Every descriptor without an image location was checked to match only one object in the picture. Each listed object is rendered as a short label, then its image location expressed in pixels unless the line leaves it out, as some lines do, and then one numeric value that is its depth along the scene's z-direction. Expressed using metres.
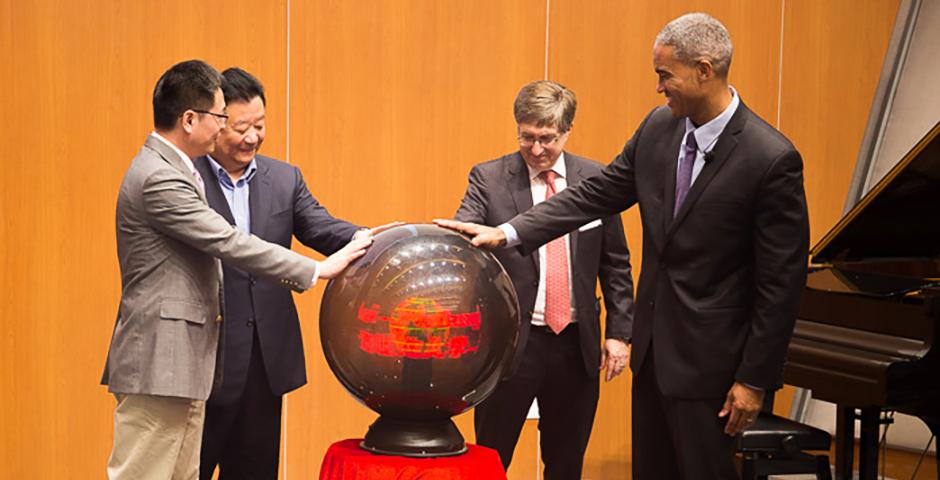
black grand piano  3.99
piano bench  4.27
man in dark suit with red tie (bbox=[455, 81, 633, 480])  3.89
